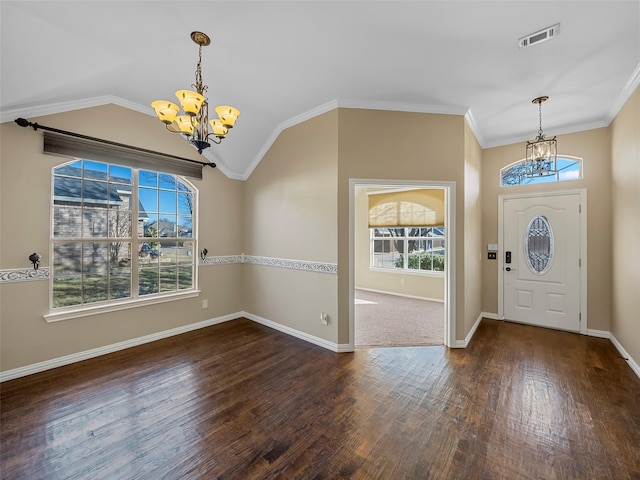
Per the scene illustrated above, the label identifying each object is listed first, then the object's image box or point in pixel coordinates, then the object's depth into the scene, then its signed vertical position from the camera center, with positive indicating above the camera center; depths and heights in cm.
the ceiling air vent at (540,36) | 212 +168
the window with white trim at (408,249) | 612 -17
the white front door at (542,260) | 405 -28
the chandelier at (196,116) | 197 +98
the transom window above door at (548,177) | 407 +110
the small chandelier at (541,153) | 316 +106
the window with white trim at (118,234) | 309 +7
